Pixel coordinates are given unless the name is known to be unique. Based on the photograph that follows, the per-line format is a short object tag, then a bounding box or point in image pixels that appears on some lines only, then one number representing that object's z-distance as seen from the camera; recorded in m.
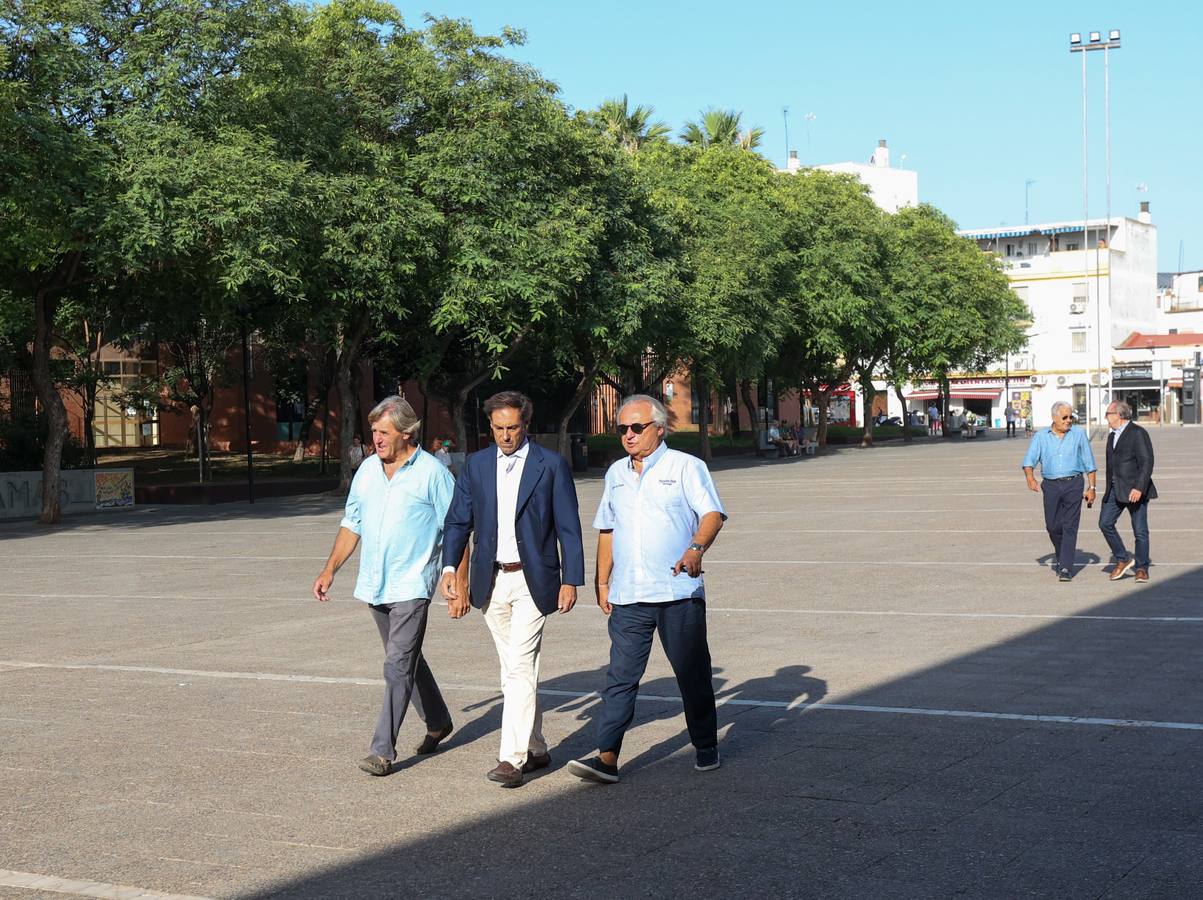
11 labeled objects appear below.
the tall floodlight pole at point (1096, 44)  70.12
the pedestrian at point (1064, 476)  13.41
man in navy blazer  6.38
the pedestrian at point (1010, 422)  78.06
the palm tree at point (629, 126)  60.34
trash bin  45.14
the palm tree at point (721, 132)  69.94
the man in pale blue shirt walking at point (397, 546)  6.64
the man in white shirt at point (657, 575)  6.33
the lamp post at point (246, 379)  31.89
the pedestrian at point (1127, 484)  13.35
